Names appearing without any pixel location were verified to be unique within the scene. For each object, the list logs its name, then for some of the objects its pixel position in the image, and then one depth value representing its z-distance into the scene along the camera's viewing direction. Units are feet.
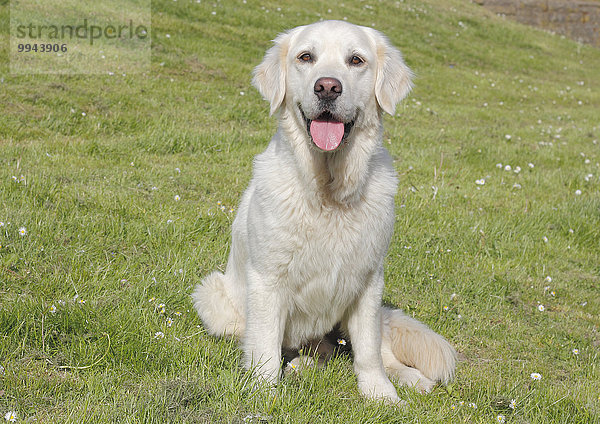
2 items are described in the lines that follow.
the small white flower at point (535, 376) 10.10
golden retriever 9.39
